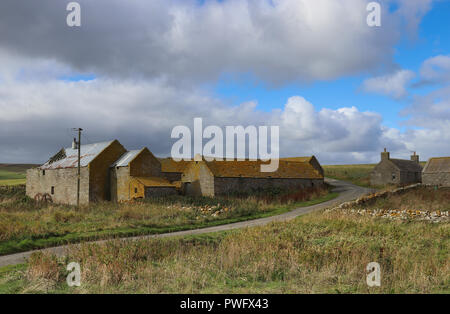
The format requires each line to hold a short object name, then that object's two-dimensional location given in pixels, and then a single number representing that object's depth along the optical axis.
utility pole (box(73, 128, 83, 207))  38.31
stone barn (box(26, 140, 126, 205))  40.09
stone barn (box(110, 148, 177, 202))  36.81
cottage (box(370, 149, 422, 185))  60.12
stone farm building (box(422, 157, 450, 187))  52.44
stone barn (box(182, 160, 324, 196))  39.59
